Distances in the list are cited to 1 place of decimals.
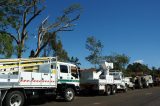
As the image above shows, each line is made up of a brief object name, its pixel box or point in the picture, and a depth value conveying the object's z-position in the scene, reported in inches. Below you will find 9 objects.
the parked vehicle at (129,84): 800.5
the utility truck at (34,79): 314.2
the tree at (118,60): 1424.4
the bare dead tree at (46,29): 713.9
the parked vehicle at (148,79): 958.3
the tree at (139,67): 2193.0
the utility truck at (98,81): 537.0
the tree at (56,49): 950.8
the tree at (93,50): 1074.3
